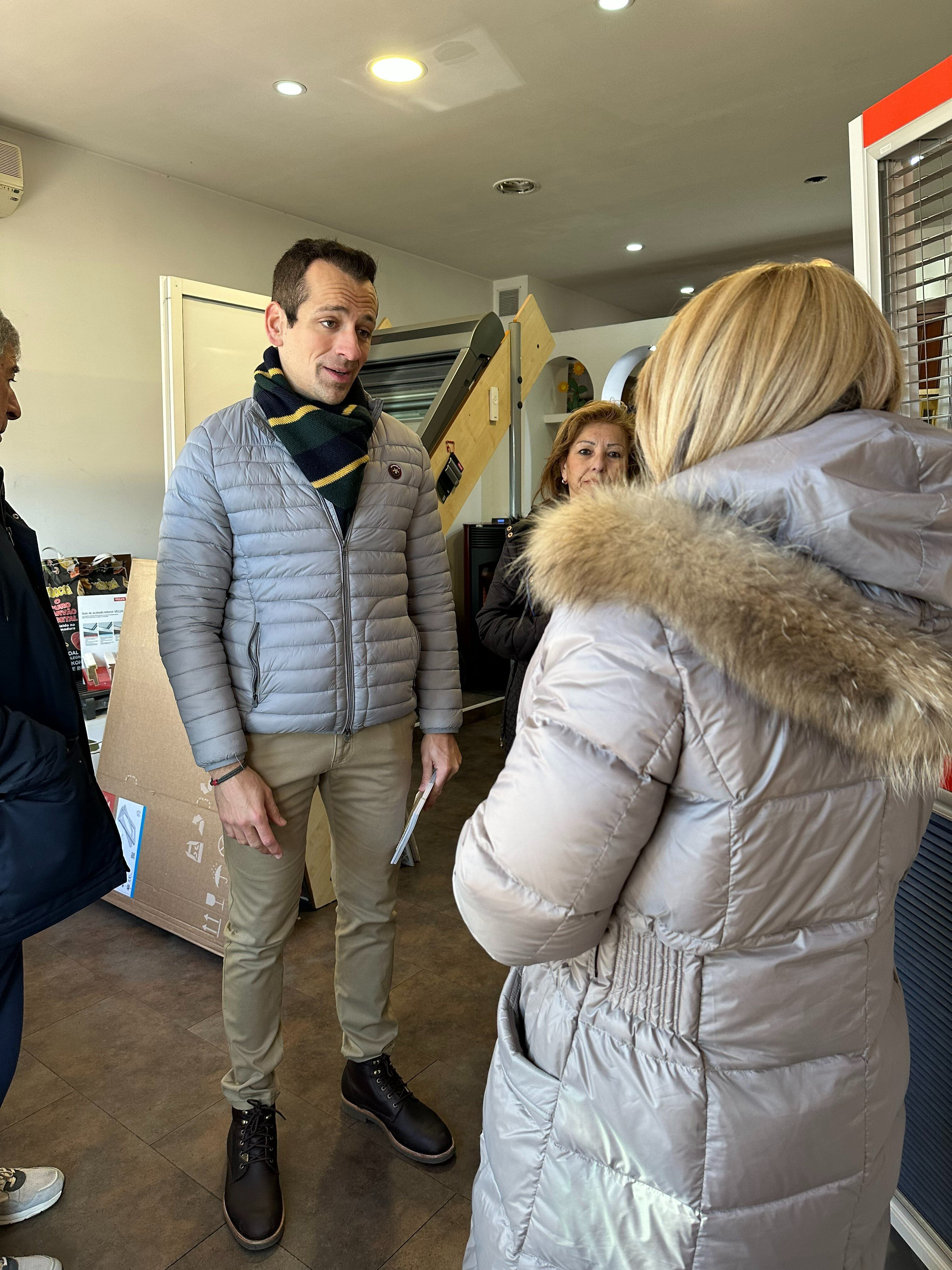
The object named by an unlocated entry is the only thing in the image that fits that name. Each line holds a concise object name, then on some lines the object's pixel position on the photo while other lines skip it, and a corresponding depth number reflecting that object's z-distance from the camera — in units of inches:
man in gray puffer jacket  62.6
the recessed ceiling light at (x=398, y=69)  129.3
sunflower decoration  267.6
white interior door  111.3
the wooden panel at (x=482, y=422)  138.6
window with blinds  57.7
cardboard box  104.7
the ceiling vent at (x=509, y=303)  268.1
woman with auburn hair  94.0
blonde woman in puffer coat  27.8
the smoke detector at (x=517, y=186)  181.3
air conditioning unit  141.9
